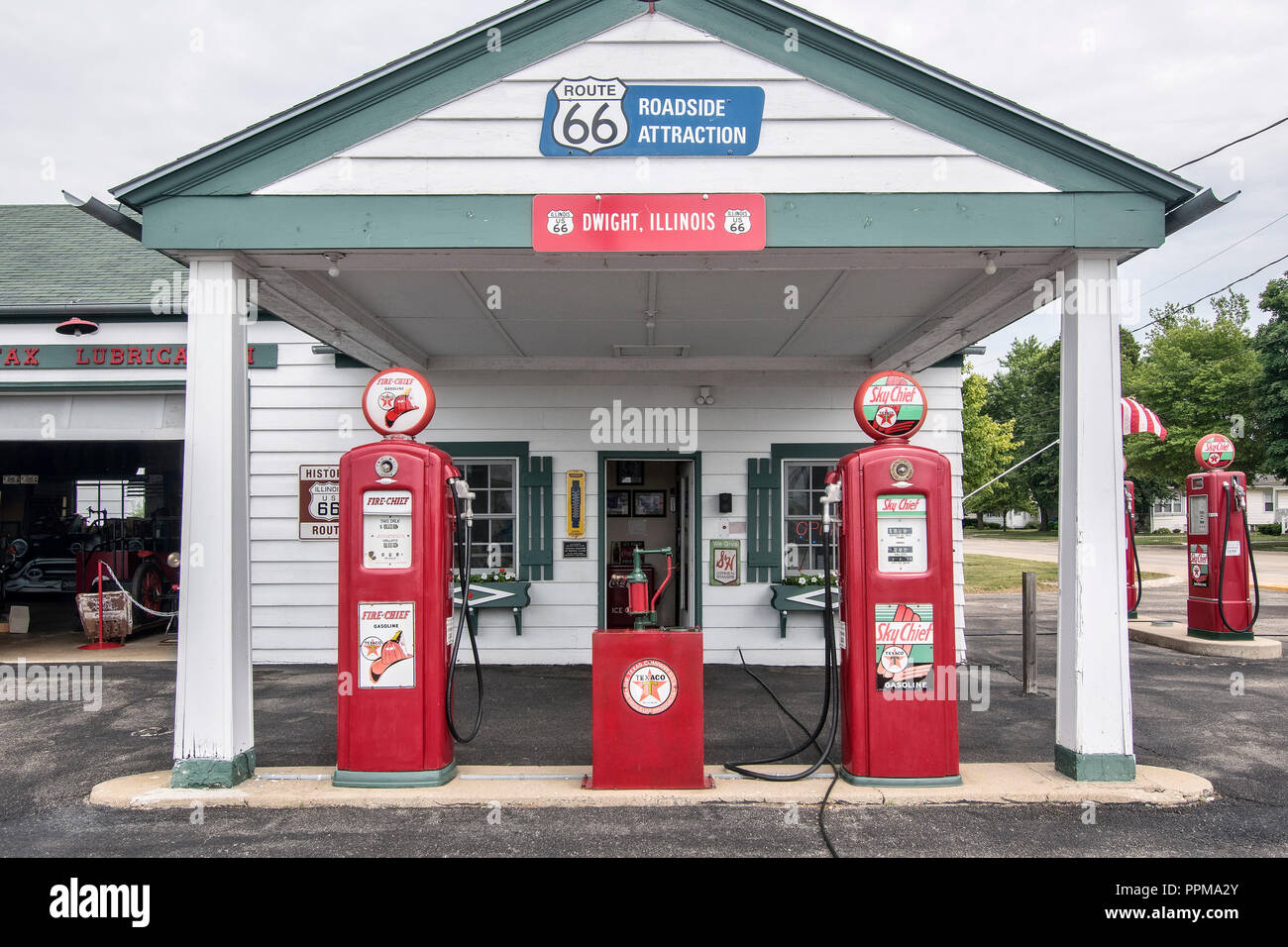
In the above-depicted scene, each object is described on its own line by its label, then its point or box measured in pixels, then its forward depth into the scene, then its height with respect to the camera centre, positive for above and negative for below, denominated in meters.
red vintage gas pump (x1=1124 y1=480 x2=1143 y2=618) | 10.82 -0.92
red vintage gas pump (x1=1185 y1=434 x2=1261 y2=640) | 9.84 -0.58
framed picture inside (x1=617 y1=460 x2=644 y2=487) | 10.47 +0.36
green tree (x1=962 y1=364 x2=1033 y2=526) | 37.51 +2.87
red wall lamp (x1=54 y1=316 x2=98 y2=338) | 9.07 +1.96
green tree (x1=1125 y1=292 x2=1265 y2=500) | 33.84 +4.69
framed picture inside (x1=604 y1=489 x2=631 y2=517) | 10.43 -0.01
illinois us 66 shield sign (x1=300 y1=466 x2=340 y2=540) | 8.90 +0.01
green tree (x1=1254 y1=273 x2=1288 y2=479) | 28.81 +4.08
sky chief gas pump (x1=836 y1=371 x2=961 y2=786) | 4.89 -0.71
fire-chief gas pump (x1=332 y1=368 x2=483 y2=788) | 4.91 -0.71
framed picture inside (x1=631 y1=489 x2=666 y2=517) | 10.43 -0.01
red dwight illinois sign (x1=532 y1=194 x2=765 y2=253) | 4.96 +1.69
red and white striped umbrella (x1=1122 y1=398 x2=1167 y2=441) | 10.38 +1.02
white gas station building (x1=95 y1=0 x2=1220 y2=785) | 4.97 +1.85
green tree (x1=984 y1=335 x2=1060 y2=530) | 51.38 +6.46
